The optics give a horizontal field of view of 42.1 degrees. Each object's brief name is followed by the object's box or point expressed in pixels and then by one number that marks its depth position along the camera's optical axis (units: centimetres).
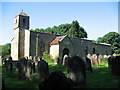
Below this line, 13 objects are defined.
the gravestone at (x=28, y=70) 1013
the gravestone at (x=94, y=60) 1913
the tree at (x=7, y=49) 5298
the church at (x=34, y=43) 3678
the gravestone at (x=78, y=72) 726
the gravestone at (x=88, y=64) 1288
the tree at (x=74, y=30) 5882
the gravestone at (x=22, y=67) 1061
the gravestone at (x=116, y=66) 1068
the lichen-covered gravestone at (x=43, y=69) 920
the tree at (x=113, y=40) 6181
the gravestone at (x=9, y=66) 1305
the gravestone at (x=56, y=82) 521
